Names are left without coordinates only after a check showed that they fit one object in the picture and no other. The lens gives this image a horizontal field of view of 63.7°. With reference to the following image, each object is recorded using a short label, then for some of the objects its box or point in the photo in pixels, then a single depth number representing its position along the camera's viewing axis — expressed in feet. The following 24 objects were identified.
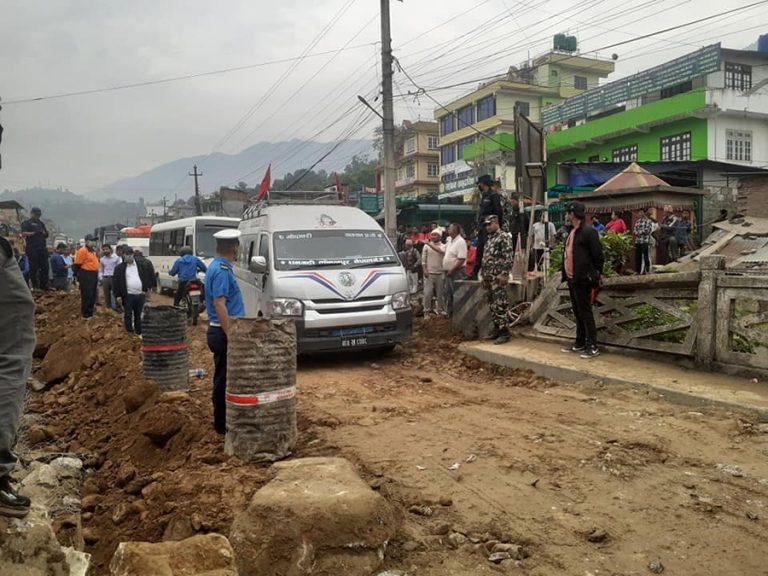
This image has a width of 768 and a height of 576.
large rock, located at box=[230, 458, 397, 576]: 9.64
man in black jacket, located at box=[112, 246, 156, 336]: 35.24
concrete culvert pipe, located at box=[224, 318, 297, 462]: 14.33
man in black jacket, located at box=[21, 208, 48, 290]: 48.34
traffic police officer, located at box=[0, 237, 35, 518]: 8.43
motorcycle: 41.52
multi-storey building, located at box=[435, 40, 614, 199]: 142.72
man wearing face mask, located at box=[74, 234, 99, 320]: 41.16
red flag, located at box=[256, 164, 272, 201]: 57.21
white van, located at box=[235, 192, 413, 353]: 25.96
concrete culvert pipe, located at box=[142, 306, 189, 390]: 22.66
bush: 30.86
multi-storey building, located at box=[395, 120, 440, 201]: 191.21
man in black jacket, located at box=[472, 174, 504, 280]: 30.14
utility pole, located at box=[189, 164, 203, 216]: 162.30
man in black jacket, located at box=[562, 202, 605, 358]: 23.81
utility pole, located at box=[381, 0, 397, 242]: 52.29
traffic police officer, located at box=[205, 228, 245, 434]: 16.57
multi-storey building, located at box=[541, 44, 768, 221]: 90.53
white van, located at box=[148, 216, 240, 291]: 56.13
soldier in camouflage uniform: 27.99
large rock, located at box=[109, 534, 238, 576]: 8.23
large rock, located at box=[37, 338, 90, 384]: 30.55
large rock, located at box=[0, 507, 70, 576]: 7.93
